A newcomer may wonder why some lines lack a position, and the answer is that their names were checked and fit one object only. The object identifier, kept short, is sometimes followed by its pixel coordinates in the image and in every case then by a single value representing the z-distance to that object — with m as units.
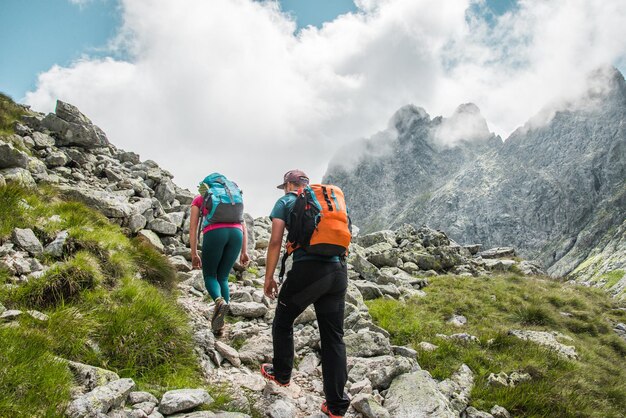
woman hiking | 6.57
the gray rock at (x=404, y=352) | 7.04
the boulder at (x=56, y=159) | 13.81
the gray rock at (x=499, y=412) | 5.55
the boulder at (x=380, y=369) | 5.62
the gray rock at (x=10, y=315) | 4.11
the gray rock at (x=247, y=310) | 7.86
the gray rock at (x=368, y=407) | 4.78
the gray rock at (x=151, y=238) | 10.95
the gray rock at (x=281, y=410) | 4.43
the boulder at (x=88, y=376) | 3.63
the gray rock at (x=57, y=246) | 6.13
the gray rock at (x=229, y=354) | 5.72
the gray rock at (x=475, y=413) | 5.45
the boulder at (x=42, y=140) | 14.61
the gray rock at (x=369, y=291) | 12.27
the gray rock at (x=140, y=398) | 3.68
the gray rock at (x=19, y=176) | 8.46
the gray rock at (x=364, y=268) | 16.03
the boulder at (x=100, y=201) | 10.83
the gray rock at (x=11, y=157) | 9.67
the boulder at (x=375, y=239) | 26.97
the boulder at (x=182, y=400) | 3.65
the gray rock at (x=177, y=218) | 13.43
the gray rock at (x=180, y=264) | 10.39
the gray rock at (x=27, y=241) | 5.92
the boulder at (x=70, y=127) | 16.59
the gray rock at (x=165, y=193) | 16.48
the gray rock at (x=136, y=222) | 11.39
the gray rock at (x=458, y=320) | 11.15
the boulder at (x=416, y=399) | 4.95
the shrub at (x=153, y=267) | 7.74
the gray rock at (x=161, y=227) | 12.56
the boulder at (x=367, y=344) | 6.69
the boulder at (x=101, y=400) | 3.13
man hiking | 4.56
